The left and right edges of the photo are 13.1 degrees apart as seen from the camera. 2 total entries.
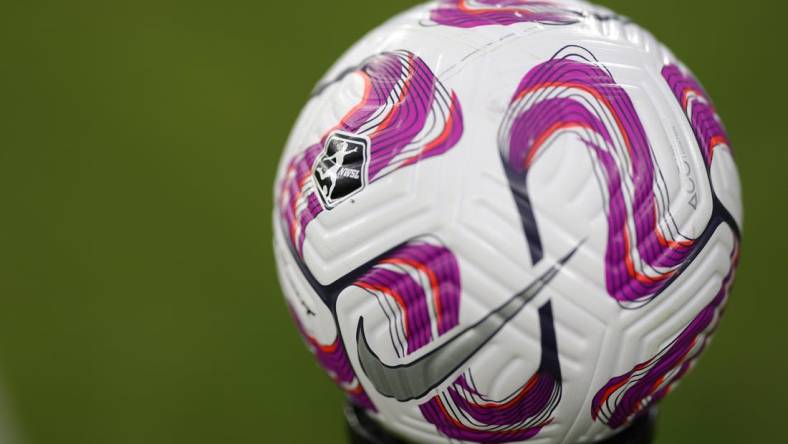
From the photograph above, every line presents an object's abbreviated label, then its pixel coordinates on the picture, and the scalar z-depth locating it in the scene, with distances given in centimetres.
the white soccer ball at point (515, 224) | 142
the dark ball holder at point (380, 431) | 150
